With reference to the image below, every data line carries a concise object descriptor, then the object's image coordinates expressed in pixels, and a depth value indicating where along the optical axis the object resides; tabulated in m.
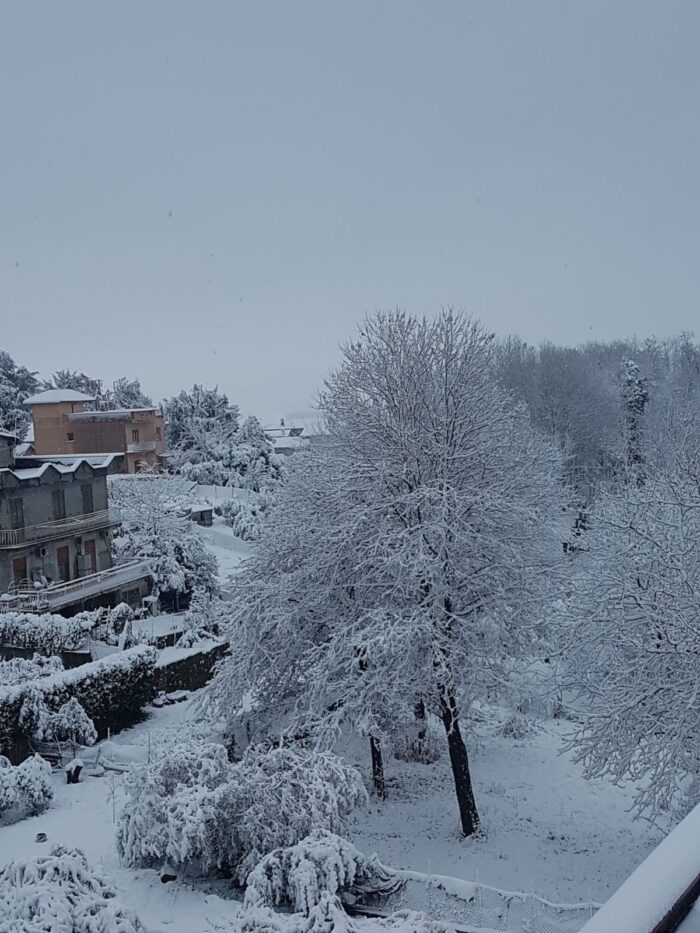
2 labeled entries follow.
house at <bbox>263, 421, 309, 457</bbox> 69.31
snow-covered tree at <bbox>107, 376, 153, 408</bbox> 76.75
